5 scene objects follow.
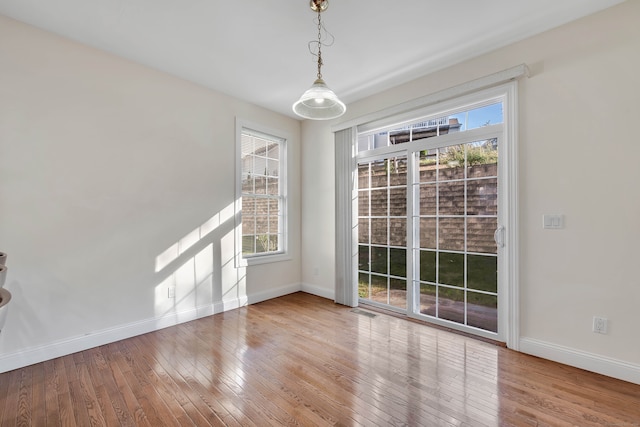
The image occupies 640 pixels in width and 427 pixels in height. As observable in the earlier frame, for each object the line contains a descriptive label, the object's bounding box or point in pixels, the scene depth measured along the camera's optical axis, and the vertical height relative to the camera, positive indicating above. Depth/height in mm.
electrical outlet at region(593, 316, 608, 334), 2293 -854
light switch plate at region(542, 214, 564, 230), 2486 -33
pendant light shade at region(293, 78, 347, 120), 2402 +923
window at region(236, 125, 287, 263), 4156 +344
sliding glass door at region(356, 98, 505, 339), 2973 -7
